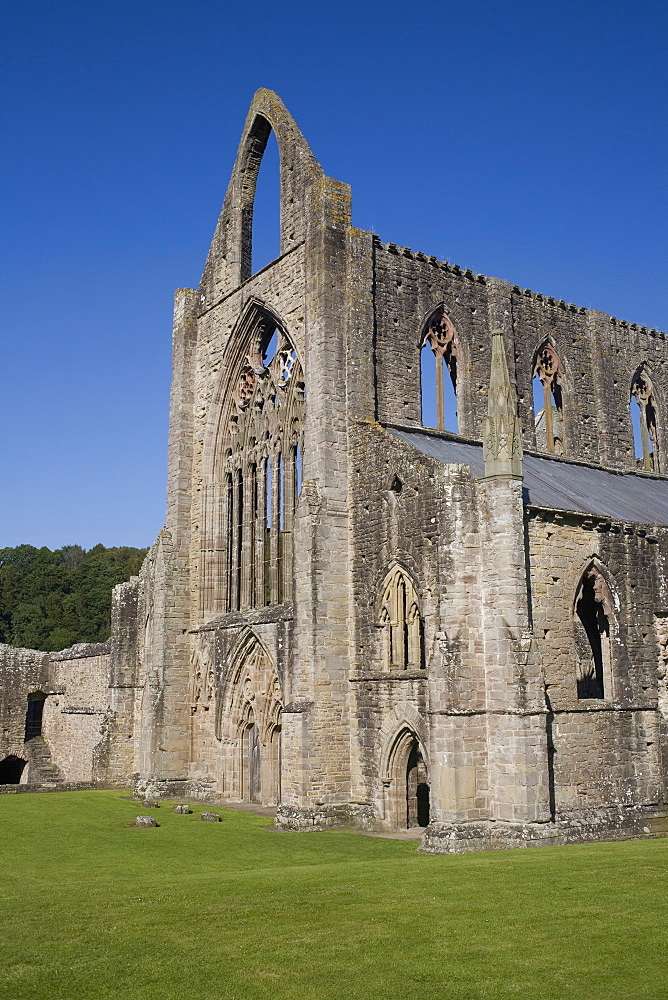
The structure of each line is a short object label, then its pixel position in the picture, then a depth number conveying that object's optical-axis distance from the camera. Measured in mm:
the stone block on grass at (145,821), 18786
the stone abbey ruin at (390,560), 16312
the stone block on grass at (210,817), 19469
